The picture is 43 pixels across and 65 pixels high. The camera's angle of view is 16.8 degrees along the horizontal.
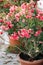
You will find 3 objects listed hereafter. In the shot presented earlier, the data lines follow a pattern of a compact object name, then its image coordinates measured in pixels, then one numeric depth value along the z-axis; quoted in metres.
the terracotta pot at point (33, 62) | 1.98
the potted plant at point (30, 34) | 1.82
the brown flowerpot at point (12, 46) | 2.50
